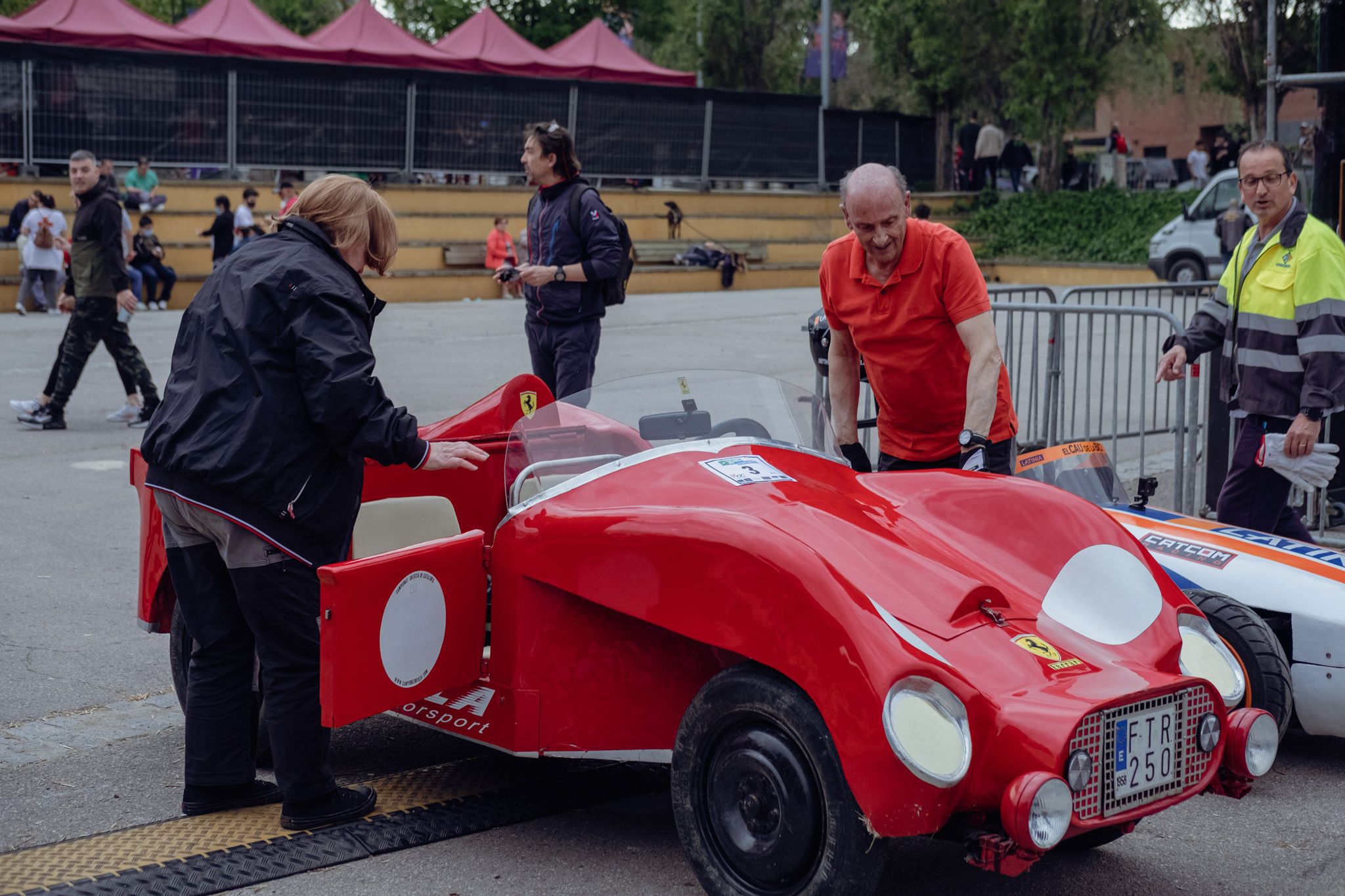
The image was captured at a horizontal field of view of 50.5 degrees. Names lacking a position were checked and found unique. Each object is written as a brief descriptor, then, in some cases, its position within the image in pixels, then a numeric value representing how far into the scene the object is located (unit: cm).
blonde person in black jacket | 365
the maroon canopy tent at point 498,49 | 2719
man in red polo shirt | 452
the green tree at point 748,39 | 3909
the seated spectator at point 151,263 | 1989
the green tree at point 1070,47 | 2962
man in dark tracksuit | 700
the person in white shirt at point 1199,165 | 3316
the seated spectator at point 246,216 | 1975
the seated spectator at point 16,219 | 1988
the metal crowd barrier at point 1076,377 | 789
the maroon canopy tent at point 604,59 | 2845
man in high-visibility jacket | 505
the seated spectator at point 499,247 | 2306
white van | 2400
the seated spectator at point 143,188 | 2069
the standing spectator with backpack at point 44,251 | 1869
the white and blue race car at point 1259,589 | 427
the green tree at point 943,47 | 3169
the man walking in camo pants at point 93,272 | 1017
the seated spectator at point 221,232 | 2075
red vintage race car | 292
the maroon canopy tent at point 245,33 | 2406
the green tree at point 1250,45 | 2316
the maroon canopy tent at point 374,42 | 2577
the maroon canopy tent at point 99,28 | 2261
